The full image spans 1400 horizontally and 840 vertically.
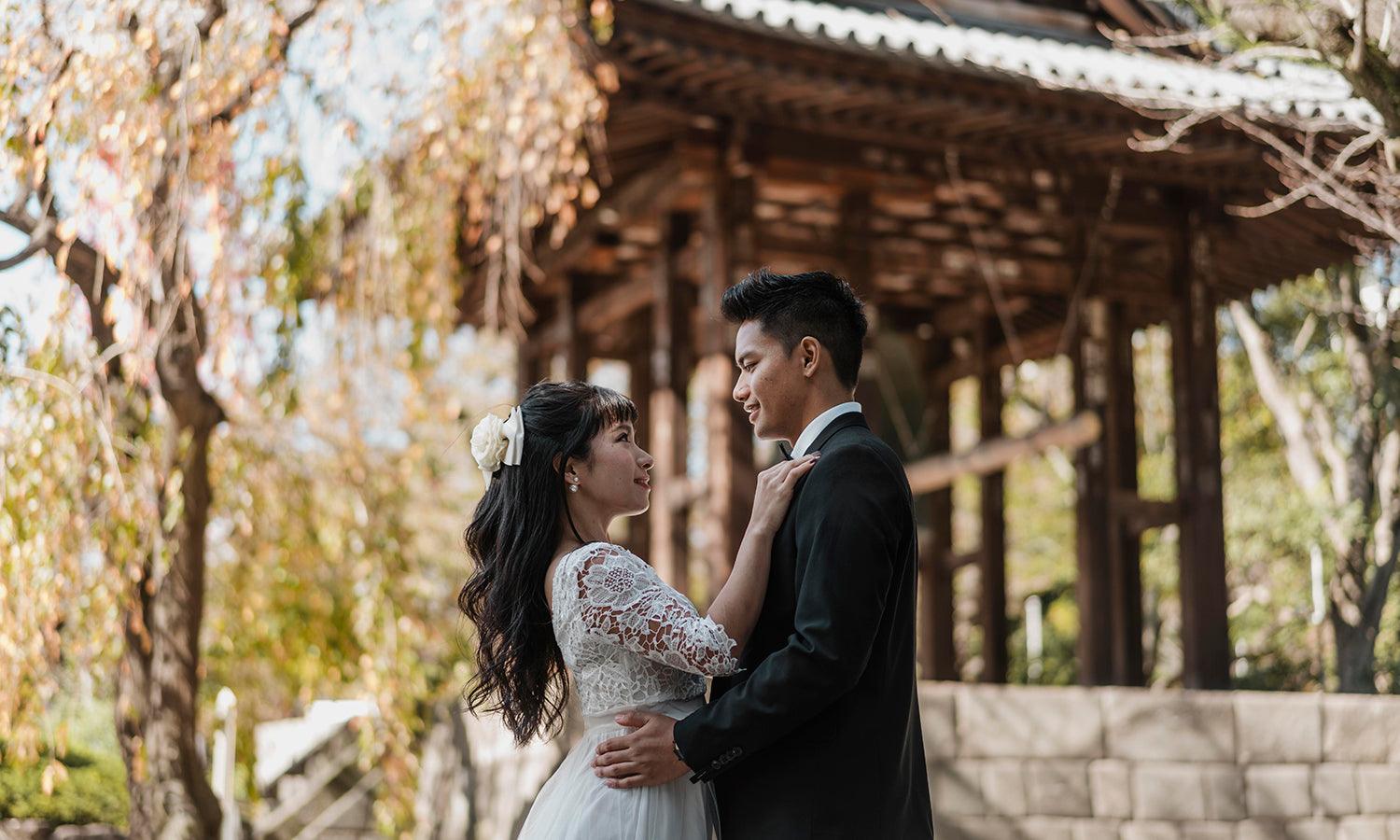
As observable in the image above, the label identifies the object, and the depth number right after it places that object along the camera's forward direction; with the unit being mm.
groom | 2178
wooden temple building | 6055
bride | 2346
